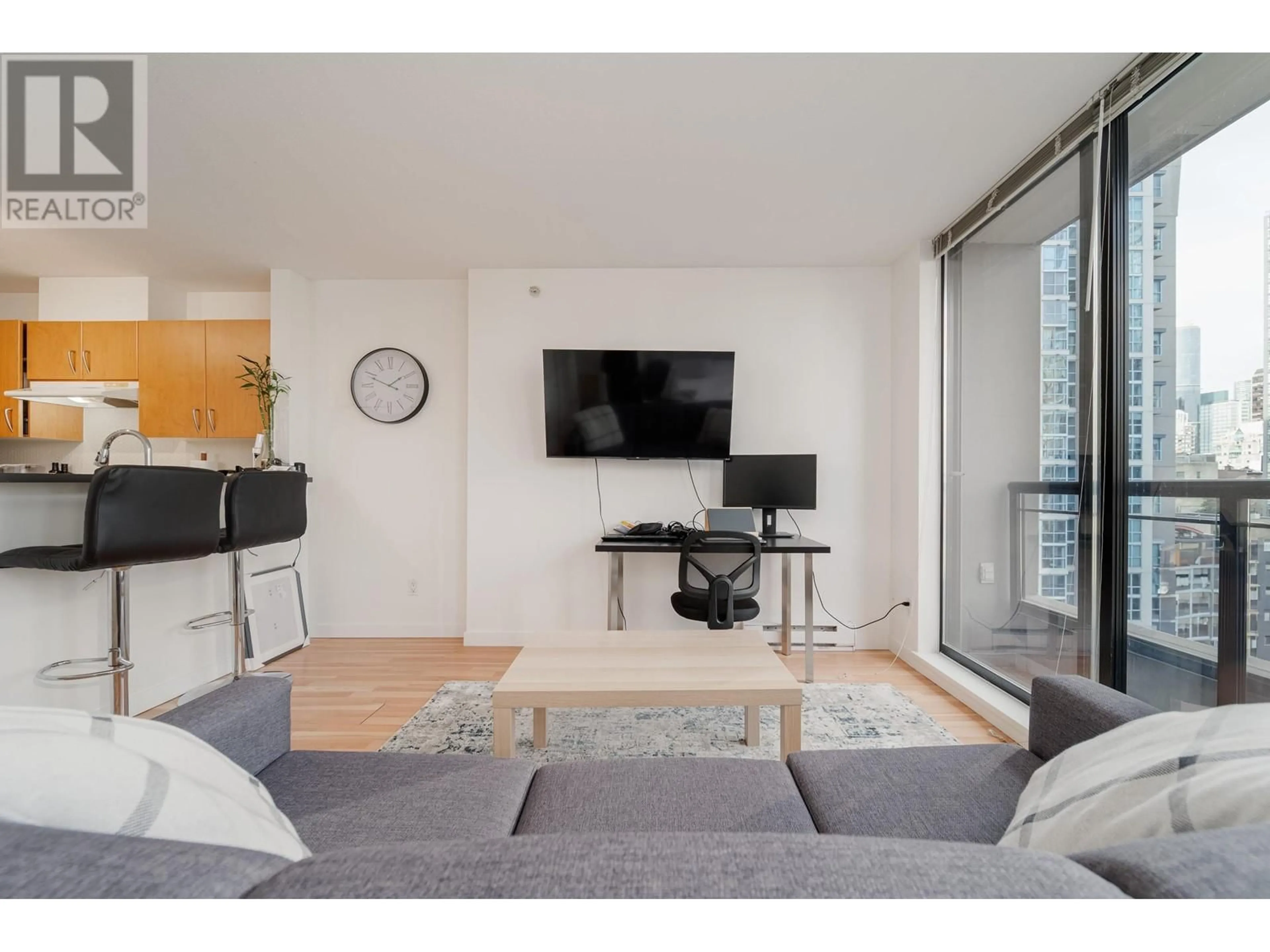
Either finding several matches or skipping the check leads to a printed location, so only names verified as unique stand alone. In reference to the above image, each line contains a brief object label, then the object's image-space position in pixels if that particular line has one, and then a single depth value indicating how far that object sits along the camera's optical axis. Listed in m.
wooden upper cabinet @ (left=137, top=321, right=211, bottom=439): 3.93
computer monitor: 3.57
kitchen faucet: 2.20
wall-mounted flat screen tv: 3.65
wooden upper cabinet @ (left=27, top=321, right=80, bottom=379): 3.93
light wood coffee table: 1.75
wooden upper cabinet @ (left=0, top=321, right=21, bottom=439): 3.92
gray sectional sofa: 0.35
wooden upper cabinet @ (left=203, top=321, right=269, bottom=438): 3.94
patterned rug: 2.25
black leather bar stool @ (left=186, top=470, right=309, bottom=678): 2.51
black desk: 3.15
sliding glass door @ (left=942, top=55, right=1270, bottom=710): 1.62
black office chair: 2.94
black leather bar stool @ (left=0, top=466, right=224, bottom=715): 1.88
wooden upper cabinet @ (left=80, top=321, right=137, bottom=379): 3.92
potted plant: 3.63
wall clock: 3.97
